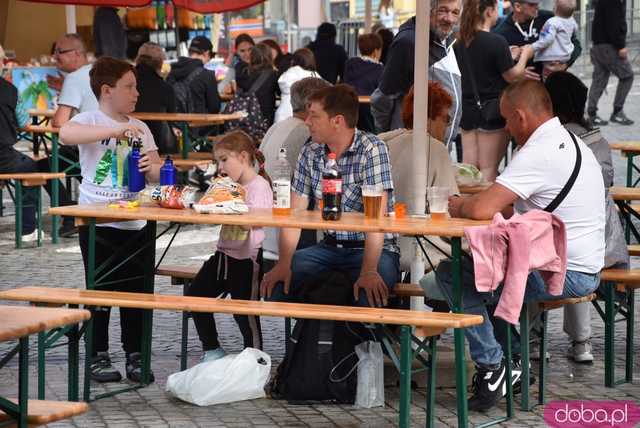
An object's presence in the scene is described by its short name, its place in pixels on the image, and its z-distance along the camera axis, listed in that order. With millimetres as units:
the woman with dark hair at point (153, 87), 16350
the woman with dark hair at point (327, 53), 21642
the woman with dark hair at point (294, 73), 17430
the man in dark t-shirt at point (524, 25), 15974
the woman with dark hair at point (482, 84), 13101
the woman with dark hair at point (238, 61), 21525
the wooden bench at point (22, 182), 14345
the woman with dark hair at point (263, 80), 18502
